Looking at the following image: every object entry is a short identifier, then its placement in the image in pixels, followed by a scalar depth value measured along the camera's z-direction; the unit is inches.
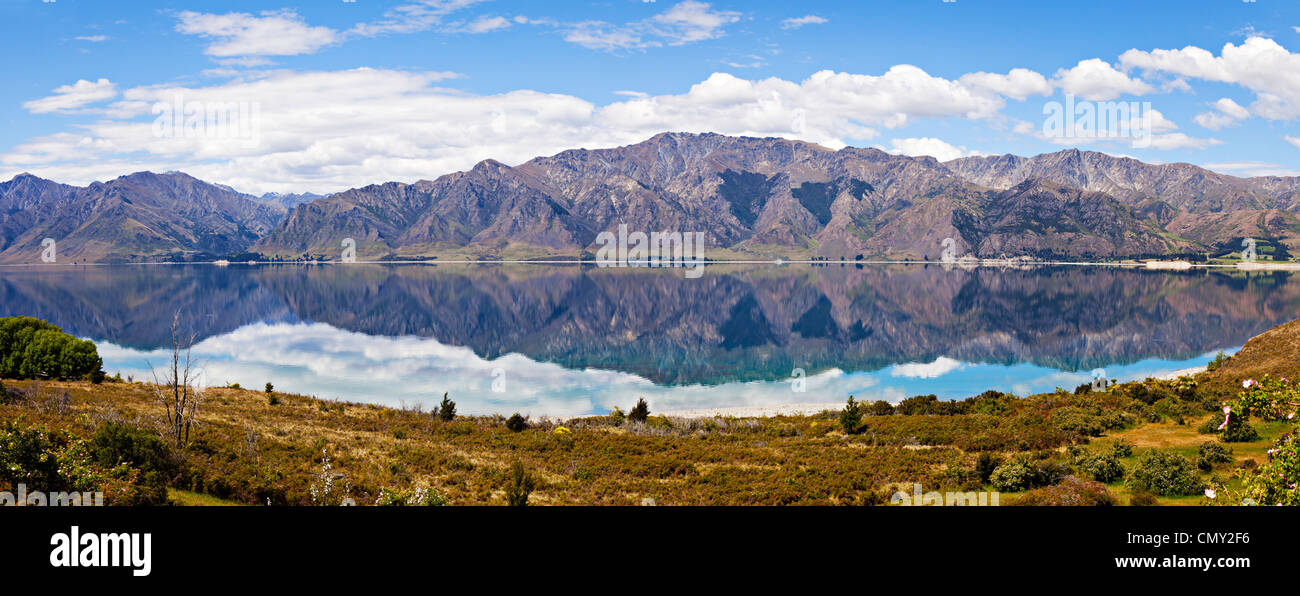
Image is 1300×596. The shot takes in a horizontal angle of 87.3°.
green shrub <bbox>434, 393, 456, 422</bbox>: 1825.8
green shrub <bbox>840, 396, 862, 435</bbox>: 1680.6
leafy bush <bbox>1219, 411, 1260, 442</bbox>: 1184.2
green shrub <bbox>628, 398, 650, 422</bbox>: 1947.1
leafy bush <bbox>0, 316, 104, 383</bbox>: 2033.7
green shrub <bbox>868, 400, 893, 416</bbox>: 1999.3
